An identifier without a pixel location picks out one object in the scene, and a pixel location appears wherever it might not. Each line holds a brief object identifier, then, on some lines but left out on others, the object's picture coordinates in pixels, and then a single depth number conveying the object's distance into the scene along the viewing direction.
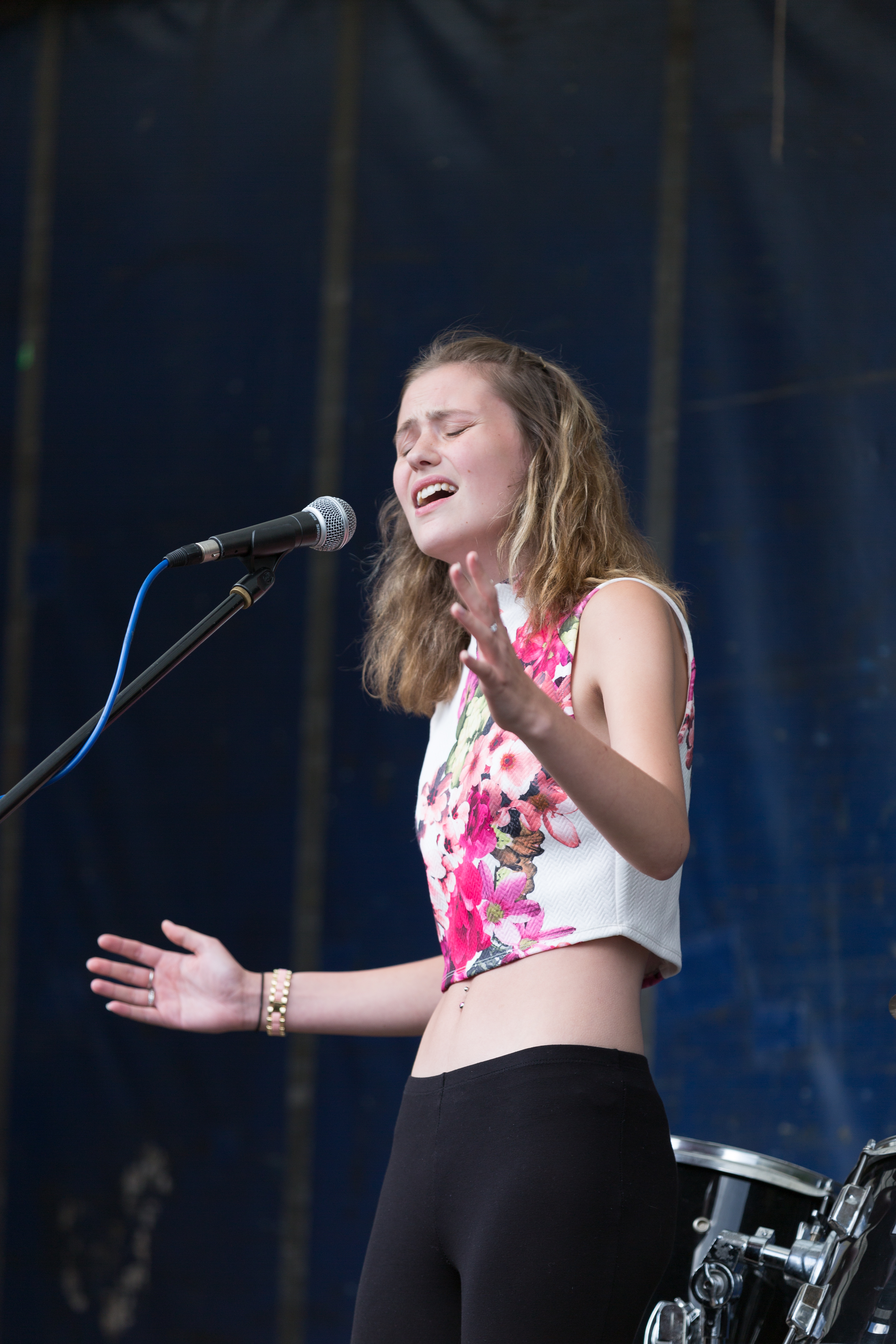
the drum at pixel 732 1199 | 6.43
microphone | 6.18
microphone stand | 6.09
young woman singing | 5.98
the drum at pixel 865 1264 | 6.14
